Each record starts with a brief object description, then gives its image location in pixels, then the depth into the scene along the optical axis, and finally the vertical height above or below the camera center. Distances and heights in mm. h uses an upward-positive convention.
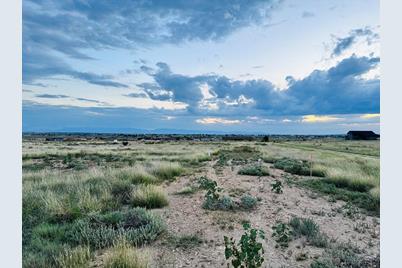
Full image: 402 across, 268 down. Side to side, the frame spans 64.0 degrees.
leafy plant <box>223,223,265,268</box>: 5195 -1946
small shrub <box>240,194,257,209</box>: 9906 -2126
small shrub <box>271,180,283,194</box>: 12242 -2084
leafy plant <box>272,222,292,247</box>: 7141 -2353
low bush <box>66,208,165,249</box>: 6781 -2149
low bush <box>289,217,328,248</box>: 7152 -2334
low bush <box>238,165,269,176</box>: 16962 -1988
